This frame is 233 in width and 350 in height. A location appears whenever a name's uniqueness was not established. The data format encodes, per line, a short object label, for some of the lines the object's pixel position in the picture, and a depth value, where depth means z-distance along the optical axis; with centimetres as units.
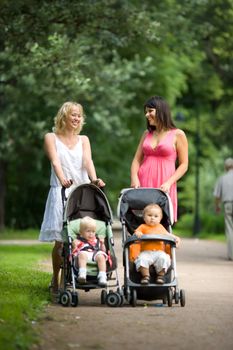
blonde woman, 1252
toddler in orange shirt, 1167
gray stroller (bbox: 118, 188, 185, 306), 1167
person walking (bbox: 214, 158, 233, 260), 2247
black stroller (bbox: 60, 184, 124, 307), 1144
